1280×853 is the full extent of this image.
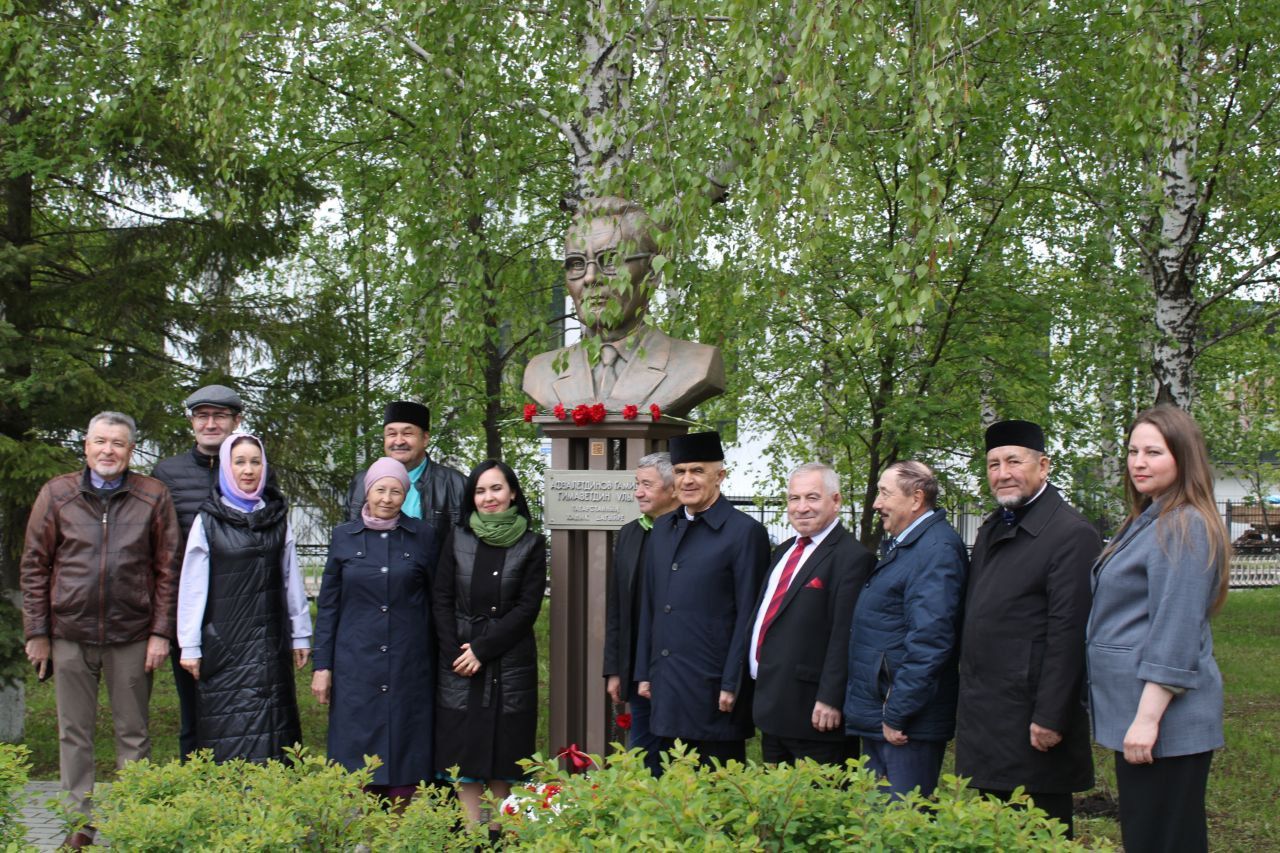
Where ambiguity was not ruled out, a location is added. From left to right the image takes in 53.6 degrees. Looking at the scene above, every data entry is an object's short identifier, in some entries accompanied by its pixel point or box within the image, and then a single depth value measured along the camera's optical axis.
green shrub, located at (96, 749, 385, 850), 3.29
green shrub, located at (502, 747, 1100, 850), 2.91
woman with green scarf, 5.59
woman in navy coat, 5.56
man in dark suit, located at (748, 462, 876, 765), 4.84
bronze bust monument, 6.36
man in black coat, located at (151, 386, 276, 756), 5.98
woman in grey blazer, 3.77
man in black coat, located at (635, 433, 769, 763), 5.21
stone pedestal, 6.37
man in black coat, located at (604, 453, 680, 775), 5.65
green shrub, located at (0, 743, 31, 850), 3.71
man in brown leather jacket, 5.63
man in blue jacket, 4.49
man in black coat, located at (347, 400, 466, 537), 6.17
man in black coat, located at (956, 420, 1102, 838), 4.18
